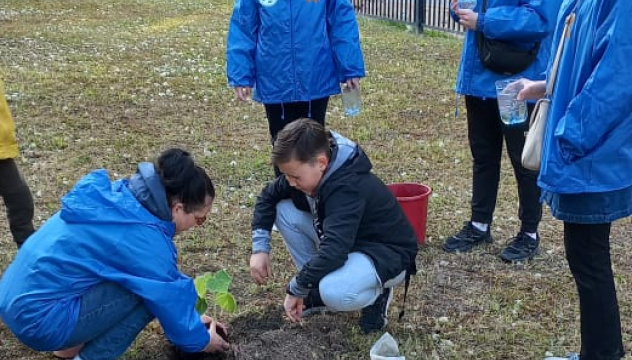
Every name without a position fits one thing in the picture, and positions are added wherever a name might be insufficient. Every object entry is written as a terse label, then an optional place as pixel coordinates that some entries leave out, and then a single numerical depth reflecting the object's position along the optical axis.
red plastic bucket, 3.77
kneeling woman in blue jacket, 2.56
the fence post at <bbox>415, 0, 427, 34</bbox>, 12.00
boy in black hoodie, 2.90
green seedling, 3.14
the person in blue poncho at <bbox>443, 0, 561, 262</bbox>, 3.48
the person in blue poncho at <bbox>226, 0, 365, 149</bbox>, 3.85
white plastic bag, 2.93
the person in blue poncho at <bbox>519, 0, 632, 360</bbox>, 2.24
